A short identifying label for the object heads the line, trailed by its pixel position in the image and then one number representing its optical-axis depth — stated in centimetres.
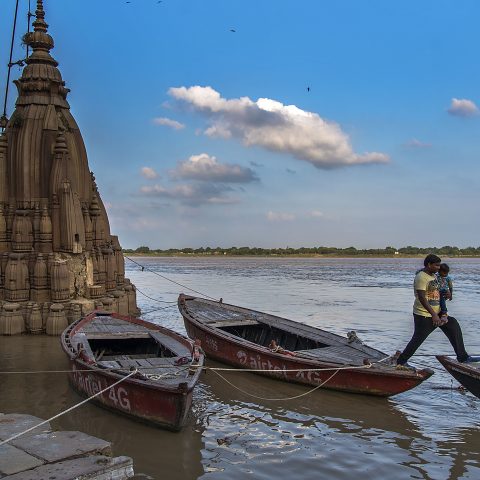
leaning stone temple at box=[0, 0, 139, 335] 1934
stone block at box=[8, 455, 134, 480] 504
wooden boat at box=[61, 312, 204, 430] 917
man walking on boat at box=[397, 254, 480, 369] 1026
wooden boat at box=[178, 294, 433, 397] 1127
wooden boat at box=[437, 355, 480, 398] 955
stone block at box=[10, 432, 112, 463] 554
